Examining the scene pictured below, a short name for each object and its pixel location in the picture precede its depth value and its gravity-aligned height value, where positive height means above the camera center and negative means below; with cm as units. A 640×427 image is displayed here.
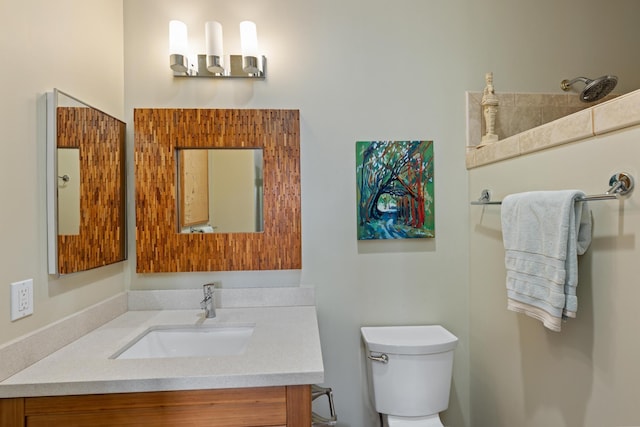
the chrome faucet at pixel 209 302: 159 -40
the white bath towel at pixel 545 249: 103 -12
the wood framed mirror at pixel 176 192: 168 +12
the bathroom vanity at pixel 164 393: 101 -52
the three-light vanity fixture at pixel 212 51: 163 +77
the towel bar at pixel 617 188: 91 +6
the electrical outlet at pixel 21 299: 106 -25
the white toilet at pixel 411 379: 155 -74
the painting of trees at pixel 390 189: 177 +12
